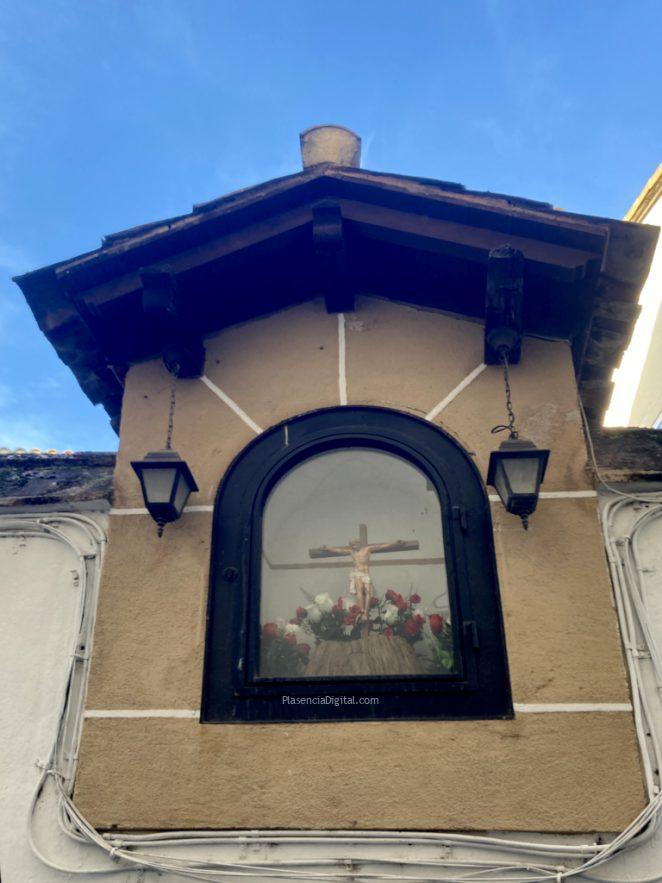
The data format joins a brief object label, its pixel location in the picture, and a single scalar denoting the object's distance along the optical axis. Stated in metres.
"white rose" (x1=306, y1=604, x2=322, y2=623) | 4.70
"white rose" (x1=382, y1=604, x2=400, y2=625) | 4.63
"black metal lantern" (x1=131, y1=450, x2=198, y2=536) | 4.61
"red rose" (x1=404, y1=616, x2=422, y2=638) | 4.56
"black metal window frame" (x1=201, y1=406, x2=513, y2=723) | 4.13
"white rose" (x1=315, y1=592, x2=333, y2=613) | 4.74
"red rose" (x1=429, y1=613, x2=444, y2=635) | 4.51
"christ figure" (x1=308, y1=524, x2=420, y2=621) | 4.84
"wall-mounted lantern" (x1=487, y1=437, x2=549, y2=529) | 4.39
